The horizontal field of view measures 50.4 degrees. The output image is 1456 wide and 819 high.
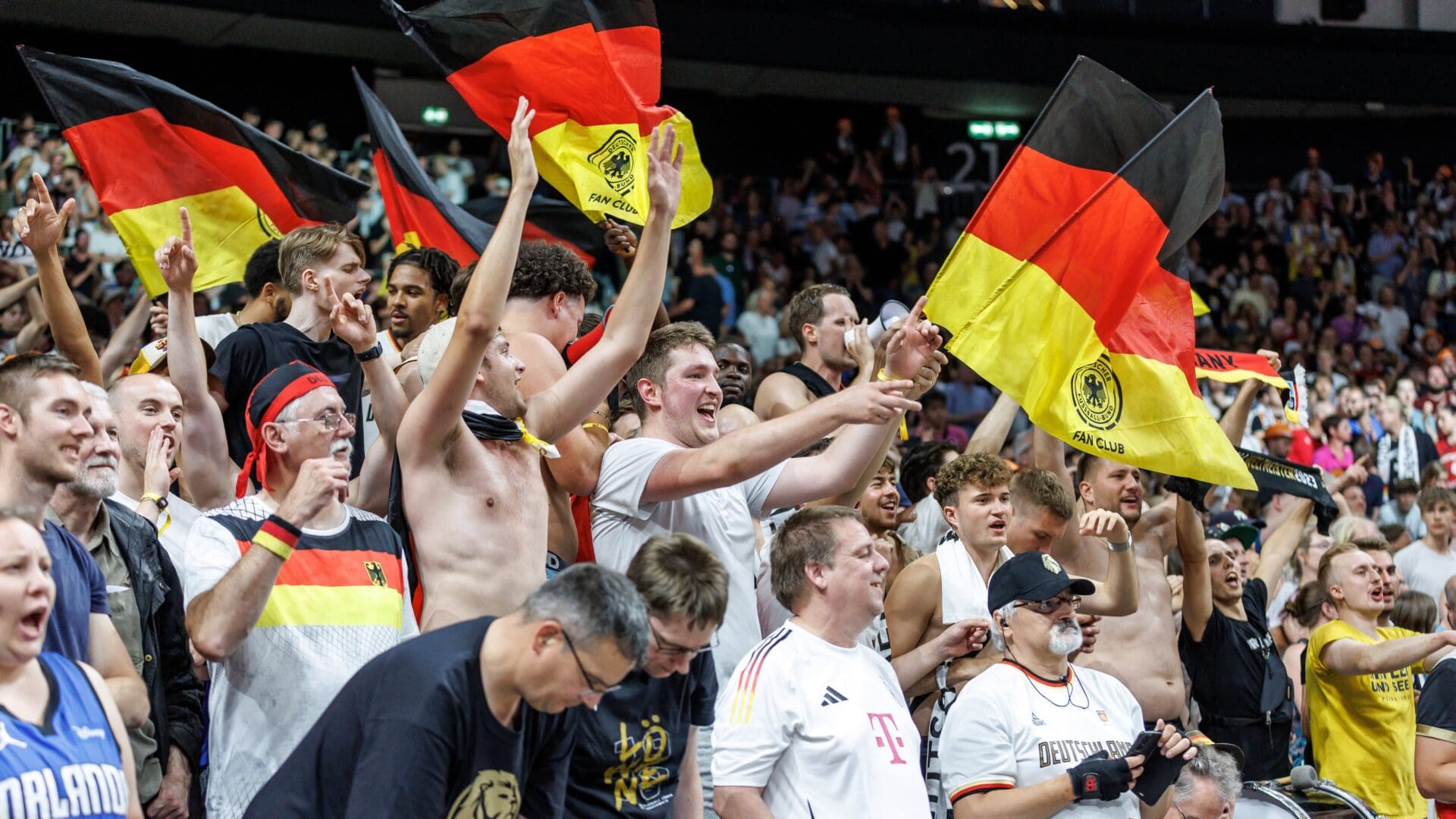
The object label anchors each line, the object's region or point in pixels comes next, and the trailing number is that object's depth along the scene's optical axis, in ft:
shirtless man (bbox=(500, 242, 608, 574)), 16.70
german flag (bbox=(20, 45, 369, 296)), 22.74
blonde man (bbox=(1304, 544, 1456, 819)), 25.72
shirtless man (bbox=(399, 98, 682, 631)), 13.66
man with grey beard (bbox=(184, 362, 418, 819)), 13.32
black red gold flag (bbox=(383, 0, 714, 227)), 21.57
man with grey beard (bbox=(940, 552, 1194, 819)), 15.93
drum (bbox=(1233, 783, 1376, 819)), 20.24
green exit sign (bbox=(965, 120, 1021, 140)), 75.10
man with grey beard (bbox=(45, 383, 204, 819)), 13.67
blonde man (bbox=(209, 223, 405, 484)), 18.98
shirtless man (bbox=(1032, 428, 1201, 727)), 22.81
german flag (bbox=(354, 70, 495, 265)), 25.68
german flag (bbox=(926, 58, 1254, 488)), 18.83
